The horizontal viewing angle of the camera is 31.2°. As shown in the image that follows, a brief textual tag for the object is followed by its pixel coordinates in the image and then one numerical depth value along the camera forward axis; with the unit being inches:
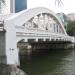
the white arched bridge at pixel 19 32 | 314.4
